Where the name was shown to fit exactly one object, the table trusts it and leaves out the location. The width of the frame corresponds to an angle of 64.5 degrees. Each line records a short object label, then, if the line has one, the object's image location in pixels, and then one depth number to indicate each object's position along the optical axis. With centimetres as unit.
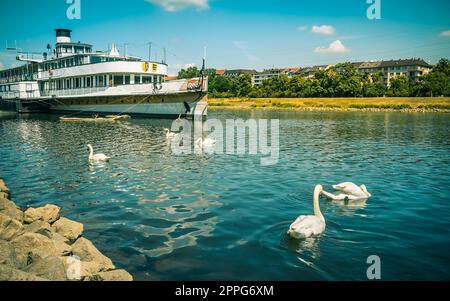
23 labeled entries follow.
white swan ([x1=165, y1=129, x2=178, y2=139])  2528
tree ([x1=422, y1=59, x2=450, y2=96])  8925
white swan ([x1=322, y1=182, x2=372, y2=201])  1098
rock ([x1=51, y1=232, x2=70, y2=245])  707
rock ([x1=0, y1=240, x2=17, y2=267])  564
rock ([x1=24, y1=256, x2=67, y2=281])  548
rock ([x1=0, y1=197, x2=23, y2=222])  816
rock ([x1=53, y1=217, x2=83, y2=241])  762
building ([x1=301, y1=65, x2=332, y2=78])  18712
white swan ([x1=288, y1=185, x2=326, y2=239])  799
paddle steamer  4128
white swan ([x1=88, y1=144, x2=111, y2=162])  1714
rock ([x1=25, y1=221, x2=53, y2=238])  711
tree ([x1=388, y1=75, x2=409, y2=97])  9325
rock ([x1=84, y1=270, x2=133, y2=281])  570
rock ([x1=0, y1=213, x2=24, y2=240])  684
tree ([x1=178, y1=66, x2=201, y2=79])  19384
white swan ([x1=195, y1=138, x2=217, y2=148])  2200
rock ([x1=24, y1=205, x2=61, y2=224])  809
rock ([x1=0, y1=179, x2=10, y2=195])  1078
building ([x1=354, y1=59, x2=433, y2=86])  15450
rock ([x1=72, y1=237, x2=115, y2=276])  616
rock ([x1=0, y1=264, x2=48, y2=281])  488
